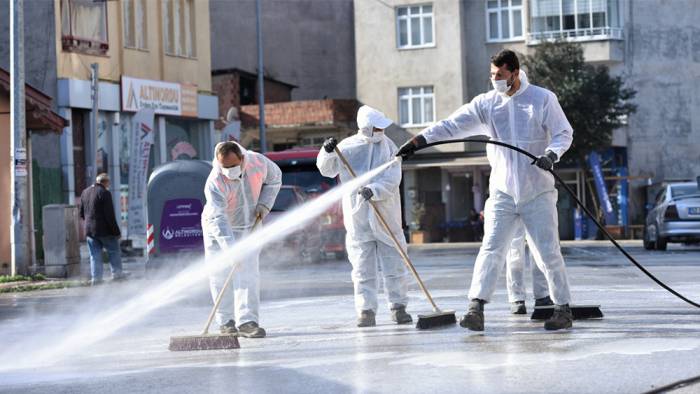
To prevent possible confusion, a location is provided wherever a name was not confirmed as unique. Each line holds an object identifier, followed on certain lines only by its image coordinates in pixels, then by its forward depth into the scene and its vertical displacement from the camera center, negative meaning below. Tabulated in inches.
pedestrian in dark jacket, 794.2 -17.7
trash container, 809.5 -11.2
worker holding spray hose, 378.9 +0.1
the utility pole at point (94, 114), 1114.7 +73.3
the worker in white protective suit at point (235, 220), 411.2 -9.3
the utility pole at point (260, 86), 1503.4 +123.7
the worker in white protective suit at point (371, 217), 425.7 -10.2
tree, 1653.5 +117.1
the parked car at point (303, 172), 1076.5 +15.1
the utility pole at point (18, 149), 861.8 +33.2
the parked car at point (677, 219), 1009.5 -33.4
